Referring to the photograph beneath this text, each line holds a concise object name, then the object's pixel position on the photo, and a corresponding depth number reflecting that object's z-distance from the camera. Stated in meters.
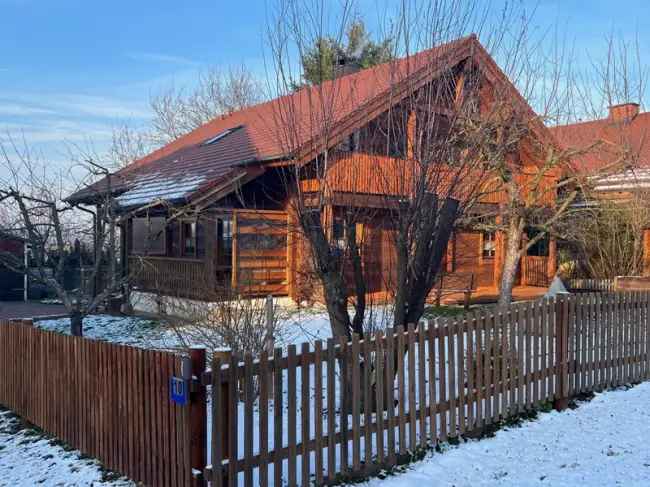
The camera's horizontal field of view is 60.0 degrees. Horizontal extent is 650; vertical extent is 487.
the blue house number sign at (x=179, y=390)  3.69
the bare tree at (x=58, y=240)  7.82
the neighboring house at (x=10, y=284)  18.73
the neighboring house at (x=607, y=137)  8.66
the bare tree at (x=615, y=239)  14.47
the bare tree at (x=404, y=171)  5.38
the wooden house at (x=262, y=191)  6.06
